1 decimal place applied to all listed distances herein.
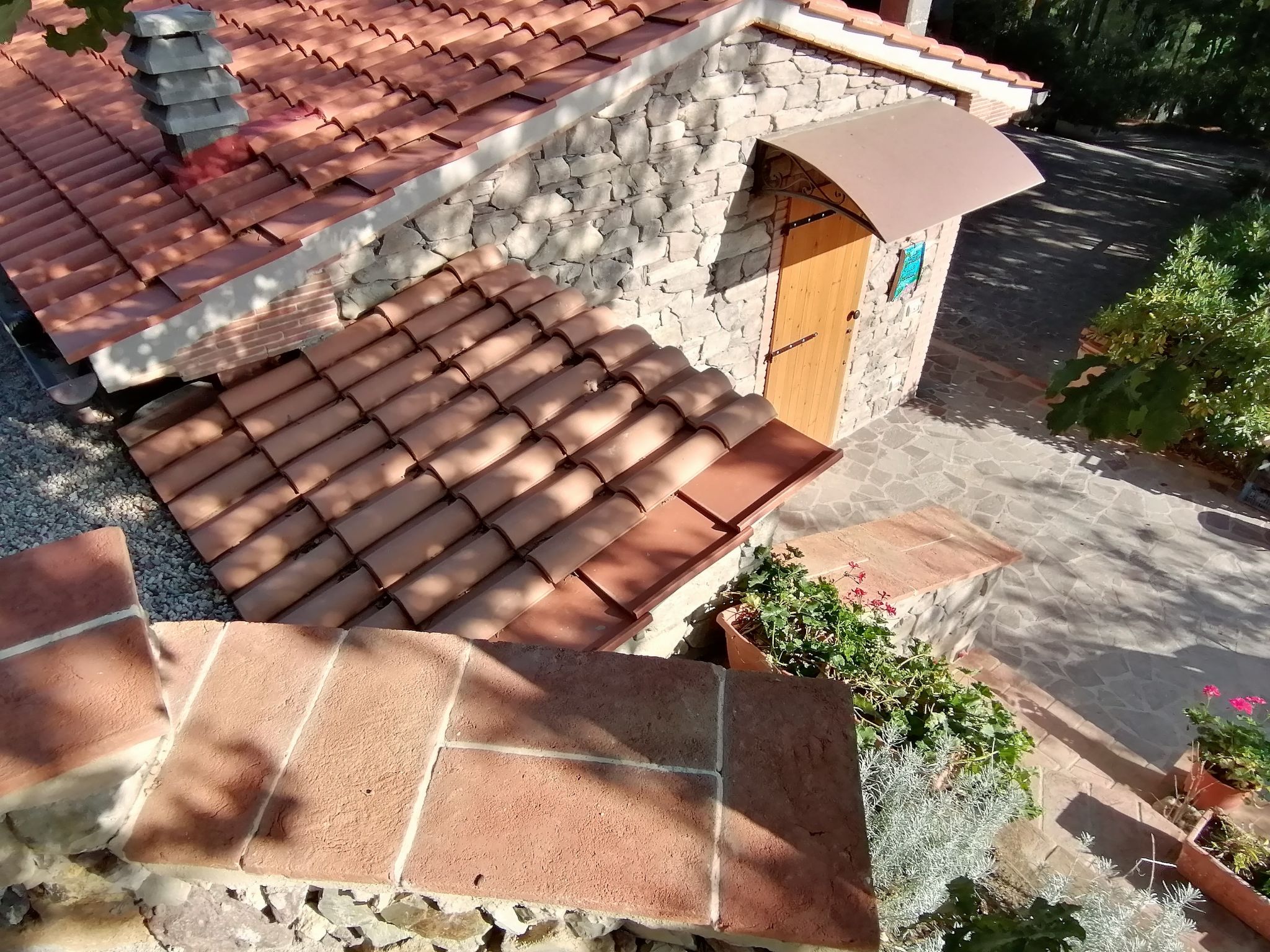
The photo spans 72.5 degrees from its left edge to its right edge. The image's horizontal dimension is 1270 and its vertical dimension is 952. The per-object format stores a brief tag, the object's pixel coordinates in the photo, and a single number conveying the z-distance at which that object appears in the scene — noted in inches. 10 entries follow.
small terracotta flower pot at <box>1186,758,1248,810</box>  223.6
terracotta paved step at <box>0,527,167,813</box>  52.6
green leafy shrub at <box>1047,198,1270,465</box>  349.4
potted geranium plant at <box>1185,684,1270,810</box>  220.7
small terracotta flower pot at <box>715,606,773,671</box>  192.1
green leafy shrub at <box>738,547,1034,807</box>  195.9
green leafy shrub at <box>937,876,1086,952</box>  90.3
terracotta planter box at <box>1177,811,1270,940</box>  202.5
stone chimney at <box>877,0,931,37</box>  311.4
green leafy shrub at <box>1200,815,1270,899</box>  206.1
